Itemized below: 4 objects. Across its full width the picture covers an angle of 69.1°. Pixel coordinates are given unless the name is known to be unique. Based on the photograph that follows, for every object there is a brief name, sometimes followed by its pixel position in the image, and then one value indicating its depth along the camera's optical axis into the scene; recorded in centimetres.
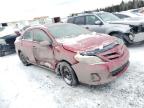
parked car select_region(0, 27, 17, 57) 517
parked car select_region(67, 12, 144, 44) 365
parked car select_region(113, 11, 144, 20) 595
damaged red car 219
